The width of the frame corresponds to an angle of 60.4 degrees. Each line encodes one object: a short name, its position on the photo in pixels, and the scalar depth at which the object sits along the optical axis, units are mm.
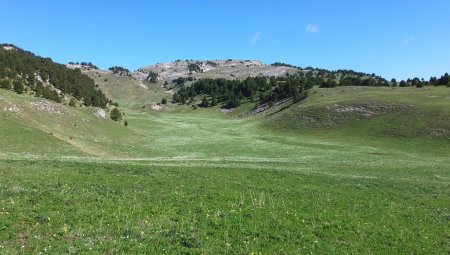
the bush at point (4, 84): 75619
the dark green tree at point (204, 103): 184450
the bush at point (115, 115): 93631
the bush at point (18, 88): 75625
